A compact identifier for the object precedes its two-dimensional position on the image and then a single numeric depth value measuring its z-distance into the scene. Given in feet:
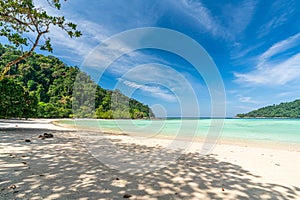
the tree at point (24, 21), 15.88
